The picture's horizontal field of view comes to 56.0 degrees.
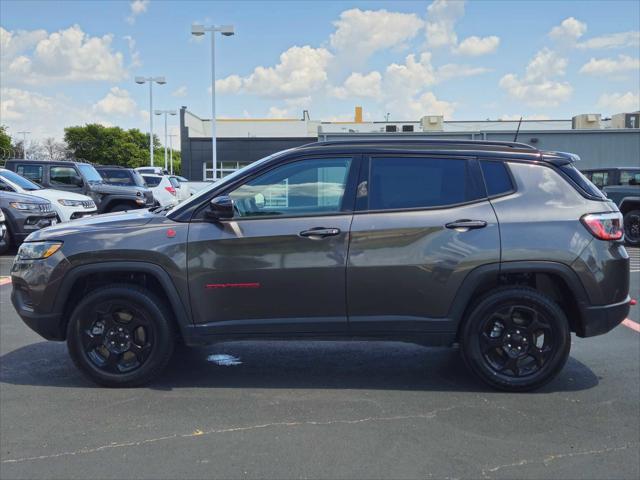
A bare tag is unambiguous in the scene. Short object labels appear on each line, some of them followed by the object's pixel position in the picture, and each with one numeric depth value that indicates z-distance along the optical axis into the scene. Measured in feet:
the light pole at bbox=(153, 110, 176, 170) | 152.97
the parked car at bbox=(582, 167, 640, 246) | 49.63
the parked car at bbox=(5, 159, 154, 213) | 50.80
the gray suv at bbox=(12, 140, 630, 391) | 14.33
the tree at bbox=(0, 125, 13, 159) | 133.24
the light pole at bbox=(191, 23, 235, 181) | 88.22
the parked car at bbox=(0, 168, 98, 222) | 42.24
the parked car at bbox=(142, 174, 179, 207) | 62.51
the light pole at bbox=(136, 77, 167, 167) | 125.70
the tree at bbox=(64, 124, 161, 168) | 214.28
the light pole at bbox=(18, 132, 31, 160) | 190.29
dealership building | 114.93
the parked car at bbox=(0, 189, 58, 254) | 38.99
